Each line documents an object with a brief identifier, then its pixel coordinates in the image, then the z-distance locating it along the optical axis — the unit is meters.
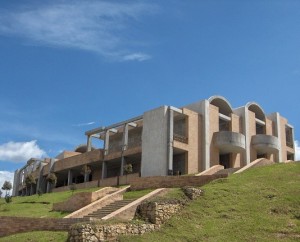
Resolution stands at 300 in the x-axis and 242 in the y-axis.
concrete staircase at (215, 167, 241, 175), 27.48
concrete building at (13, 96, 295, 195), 38.06
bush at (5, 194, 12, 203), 35.62
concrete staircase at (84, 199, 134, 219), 20.58
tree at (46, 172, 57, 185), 41.44
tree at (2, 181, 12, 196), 44.19
